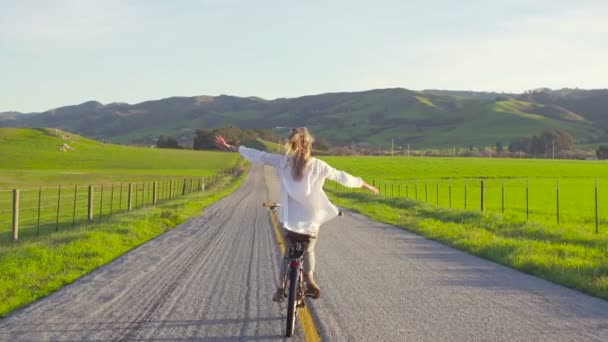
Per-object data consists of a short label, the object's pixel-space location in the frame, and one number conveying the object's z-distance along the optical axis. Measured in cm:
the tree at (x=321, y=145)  13912
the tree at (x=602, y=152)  14061
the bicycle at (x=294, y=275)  759
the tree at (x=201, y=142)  15612
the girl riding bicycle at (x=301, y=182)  805
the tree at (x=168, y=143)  17388
